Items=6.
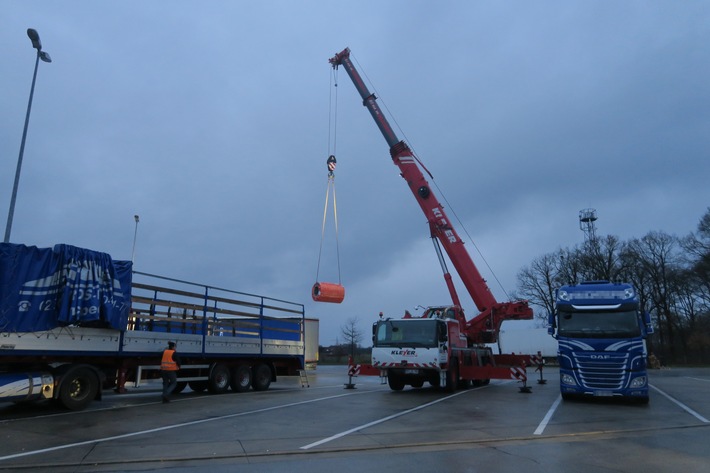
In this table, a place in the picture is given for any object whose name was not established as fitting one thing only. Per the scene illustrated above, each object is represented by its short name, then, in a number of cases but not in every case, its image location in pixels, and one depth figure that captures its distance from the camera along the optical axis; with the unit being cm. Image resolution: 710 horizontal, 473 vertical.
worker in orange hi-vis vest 1240
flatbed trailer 966
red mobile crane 1565
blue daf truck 1231
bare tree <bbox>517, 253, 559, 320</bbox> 5231
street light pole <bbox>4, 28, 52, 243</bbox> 1418
